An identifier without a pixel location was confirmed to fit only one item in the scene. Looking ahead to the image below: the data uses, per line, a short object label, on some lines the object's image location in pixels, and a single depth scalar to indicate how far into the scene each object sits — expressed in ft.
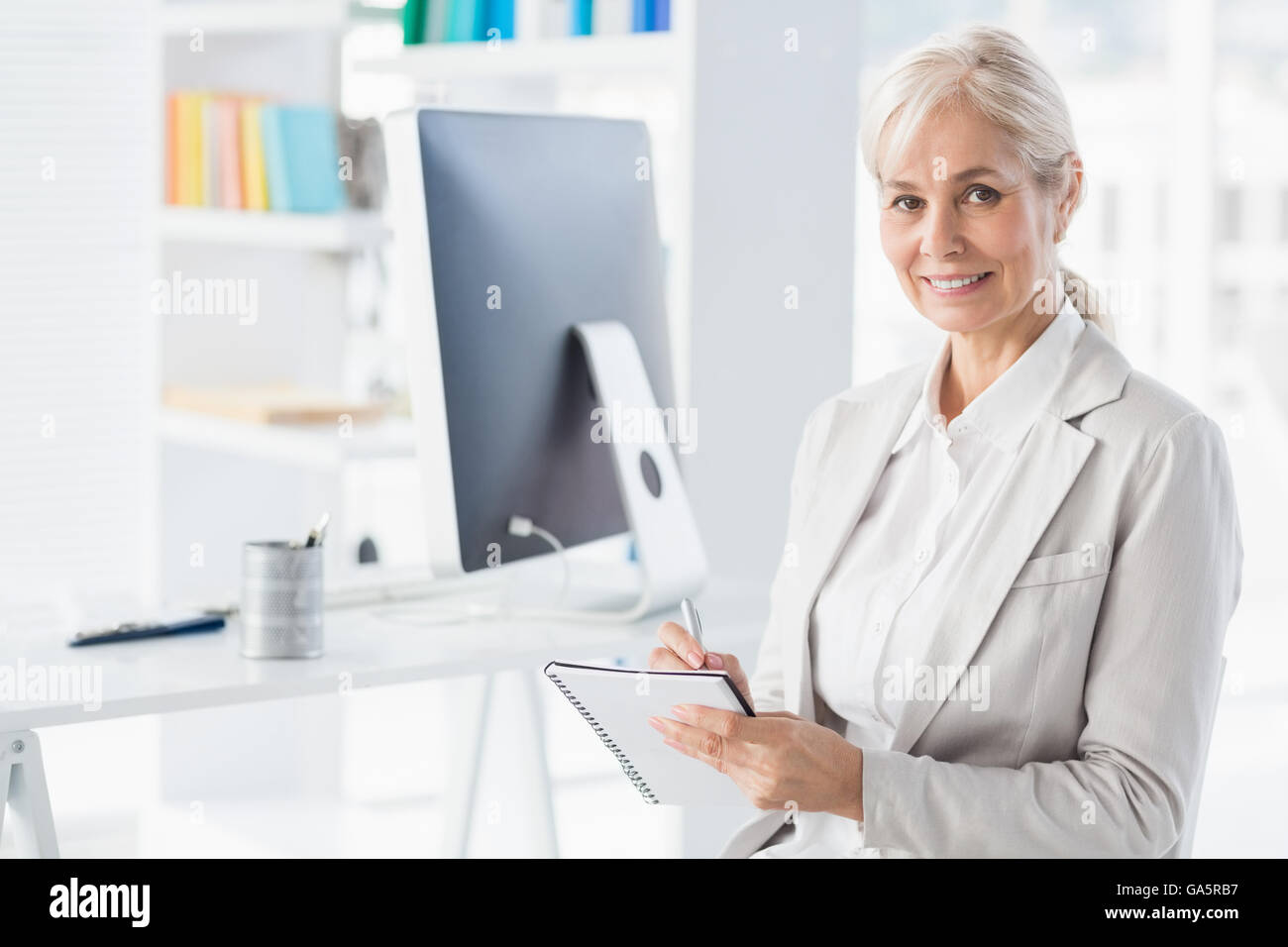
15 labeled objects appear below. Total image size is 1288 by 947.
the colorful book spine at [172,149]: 12.06
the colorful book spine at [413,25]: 10.22
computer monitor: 5.96
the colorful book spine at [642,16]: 8.23
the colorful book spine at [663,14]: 8.21
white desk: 5.05
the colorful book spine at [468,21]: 9.85
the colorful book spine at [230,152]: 11.72
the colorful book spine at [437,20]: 10.14
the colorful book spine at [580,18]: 8.63
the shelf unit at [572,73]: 7.87
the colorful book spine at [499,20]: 9.79
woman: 4.63
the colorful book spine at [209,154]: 11.76
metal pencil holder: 5.73
